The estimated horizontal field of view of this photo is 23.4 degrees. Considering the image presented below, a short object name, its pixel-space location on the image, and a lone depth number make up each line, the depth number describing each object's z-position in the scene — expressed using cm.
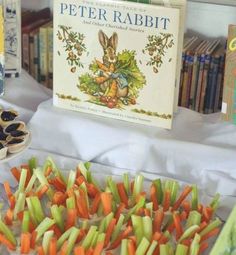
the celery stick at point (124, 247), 88
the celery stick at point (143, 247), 88
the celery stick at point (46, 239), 90
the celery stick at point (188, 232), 92
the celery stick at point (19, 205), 99
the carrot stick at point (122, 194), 103
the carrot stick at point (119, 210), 98
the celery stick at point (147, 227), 93
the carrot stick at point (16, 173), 108
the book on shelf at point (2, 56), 118
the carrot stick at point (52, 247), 89
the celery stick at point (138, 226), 93
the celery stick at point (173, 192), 103
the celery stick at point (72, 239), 90
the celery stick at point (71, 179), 104
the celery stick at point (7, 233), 93
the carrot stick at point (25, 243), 90
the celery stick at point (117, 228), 94
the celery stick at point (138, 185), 103
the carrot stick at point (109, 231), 93
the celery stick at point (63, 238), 92
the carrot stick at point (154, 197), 101
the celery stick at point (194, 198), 101
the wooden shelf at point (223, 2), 123
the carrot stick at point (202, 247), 91
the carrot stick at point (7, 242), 92
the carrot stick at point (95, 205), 101
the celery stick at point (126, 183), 105
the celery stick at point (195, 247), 88
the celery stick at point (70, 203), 98
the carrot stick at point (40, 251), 89
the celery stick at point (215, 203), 101
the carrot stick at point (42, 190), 103
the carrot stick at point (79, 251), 87
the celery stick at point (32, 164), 110
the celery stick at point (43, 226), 93
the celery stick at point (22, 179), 105
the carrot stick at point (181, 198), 102
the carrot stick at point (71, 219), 96
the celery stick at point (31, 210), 97
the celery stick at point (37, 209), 97
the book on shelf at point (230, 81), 104
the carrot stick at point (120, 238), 93
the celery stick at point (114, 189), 103
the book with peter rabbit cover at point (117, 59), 108
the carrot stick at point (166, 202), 101
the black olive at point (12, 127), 110
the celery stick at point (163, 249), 88
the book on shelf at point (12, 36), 126
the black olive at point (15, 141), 106
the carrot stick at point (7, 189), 103
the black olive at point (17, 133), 108
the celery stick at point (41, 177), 104
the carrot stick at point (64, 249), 88
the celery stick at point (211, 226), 94
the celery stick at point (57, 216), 96
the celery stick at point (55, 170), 107
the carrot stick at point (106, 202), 98
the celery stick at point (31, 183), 104
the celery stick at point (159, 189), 104
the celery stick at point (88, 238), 90
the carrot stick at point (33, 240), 92
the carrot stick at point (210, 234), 94
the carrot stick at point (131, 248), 88
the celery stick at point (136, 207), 98
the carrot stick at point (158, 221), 96
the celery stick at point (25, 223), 95
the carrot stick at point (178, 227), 94
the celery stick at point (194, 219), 96
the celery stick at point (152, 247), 88
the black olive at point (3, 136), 107
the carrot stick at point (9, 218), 98
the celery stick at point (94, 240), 91
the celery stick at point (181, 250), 88
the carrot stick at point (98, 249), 88
